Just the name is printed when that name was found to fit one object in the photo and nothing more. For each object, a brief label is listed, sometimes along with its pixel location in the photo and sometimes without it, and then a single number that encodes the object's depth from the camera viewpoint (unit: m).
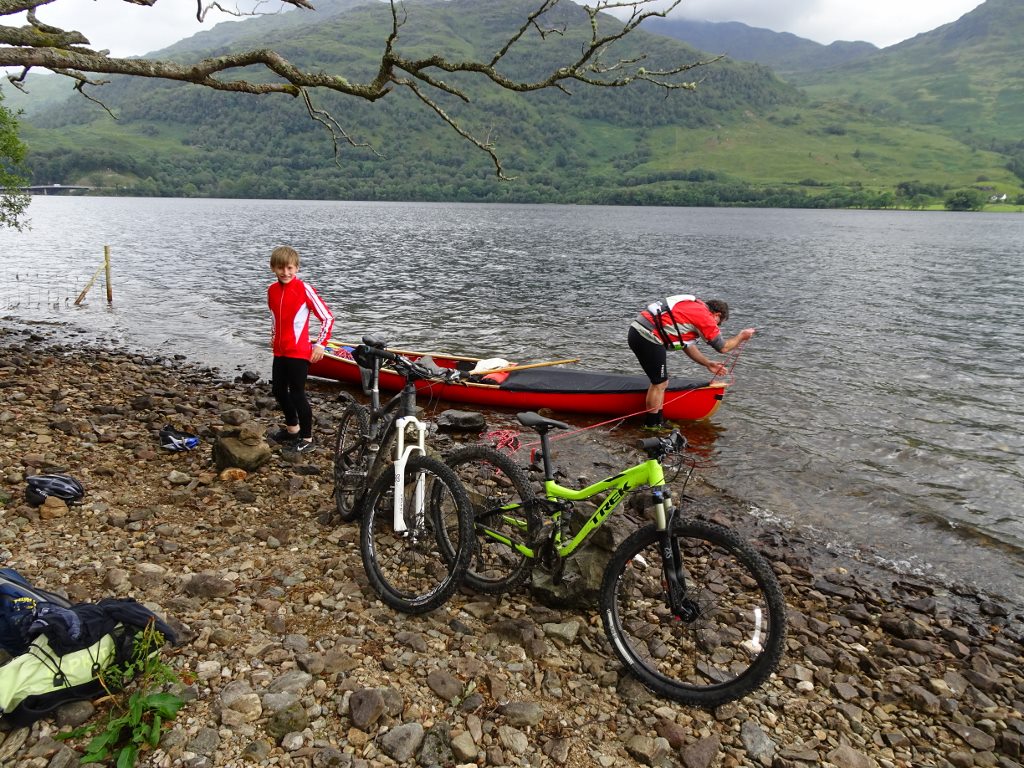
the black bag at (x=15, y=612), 4.29
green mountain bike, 4.97
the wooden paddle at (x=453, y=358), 16.75
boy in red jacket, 8.84
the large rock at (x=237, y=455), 8.85
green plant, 3.95
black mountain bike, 5.70
